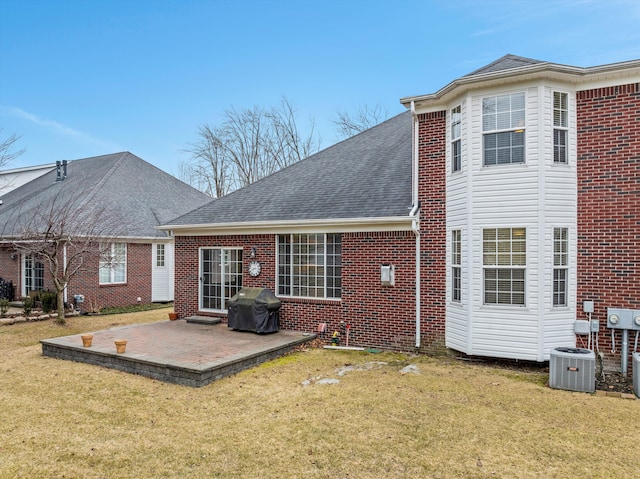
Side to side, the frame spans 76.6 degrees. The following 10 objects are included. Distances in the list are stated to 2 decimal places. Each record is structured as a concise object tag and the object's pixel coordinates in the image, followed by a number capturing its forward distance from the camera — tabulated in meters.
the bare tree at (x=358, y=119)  28.52
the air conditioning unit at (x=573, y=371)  6.50
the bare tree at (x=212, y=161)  31.28
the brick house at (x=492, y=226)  7.56
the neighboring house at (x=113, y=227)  15.59
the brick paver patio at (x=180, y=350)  7.08
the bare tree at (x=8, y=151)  14.50
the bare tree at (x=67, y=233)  12.77
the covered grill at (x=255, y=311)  9.98
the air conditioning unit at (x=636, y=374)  6.36
